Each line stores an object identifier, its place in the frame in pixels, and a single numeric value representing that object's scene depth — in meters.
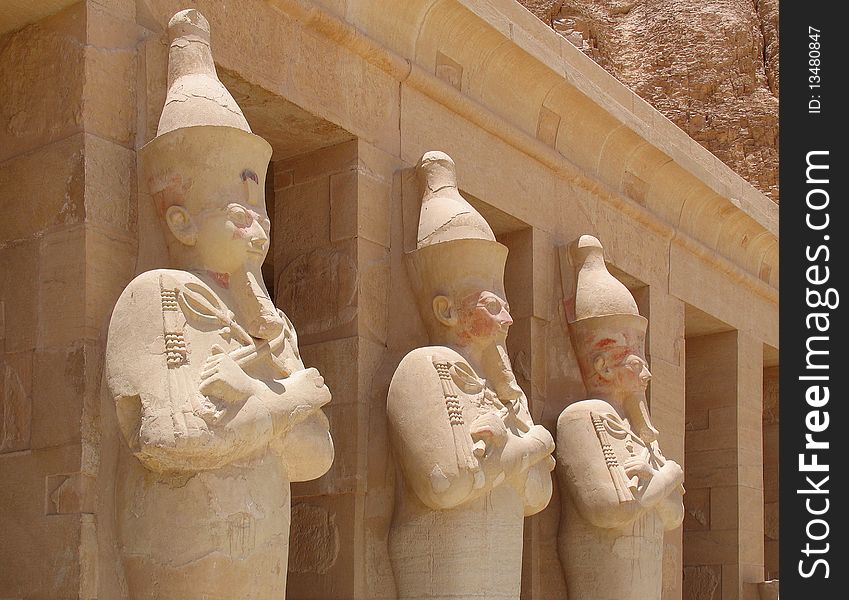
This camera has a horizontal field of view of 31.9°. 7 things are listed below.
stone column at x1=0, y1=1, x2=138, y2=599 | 4.98
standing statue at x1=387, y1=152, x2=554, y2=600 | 5.98
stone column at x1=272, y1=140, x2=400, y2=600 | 6.21
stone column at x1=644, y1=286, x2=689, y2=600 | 8.67
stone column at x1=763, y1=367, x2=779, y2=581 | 11.69
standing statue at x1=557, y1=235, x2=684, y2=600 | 7.14
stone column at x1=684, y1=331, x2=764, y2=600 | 9.80
